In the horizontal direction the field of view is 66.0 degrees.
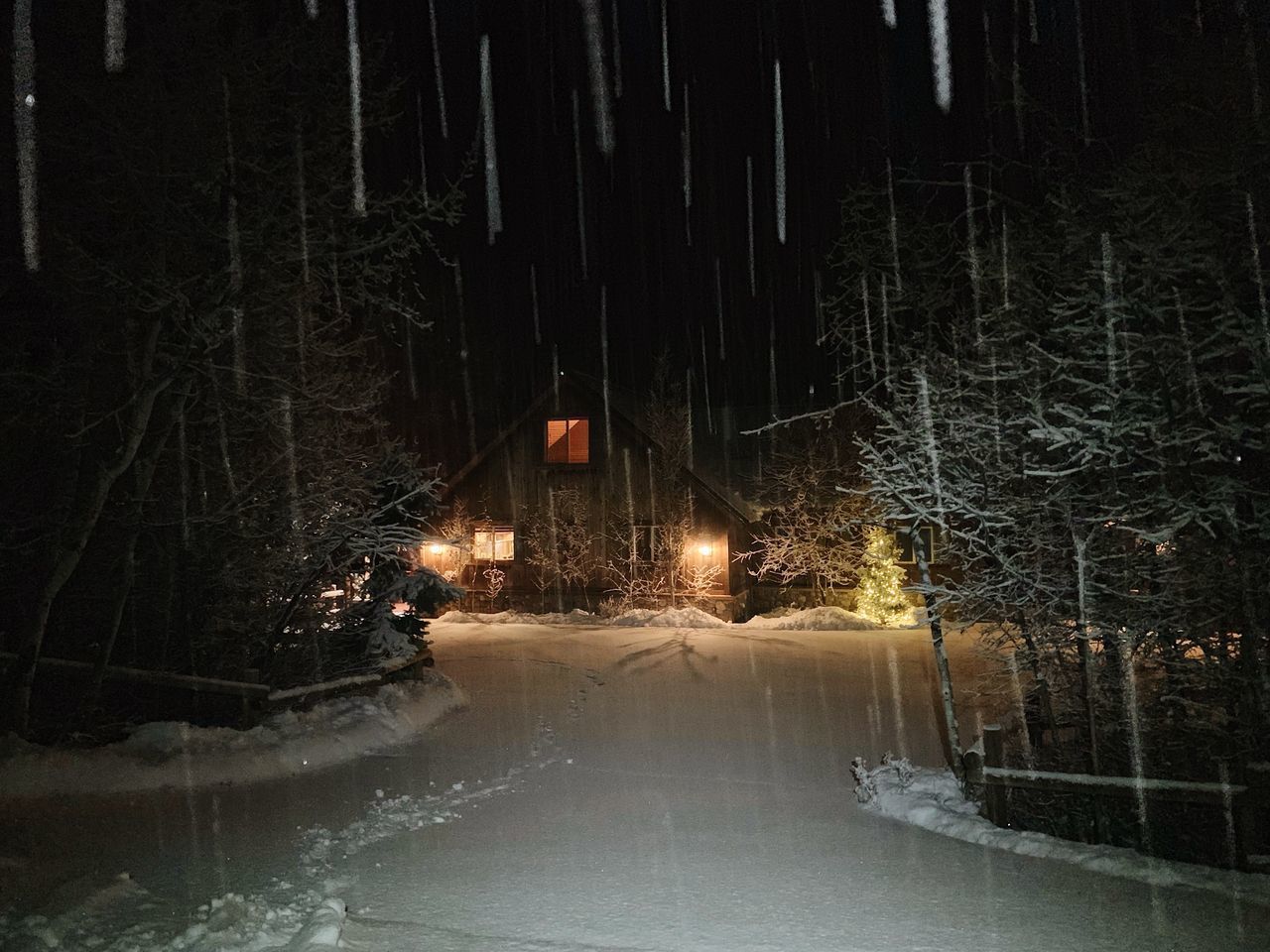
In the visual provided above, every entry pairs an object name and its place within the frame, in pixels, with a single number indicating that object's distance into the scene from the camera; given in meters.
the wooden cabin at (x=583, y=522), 31.25
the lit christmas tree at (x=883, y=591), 28.00
